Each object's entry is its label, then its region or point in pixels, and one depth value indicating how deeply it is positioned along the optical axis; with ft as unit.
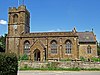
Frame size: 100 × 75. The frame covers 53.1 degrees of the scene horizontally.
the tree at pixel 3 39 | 153.60
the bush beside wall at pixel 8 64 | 22.50
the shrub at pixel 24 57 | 87.80
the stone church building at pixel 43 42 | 90.05
